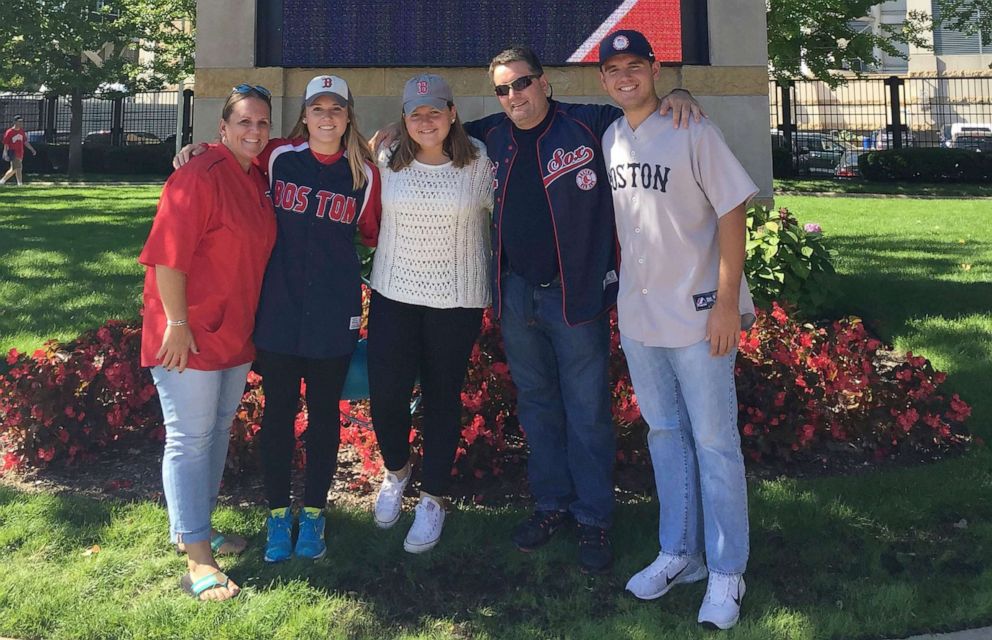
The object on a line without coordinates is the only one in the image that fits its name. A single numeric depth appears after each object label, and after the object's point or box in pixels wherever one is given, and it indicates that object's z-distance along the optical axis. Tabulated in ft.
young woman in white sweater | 10.32
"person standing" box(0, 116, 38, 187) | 66.03
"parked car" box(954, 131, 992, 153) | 81.80
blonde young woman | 10.08
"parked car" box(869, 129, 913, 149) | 81.05
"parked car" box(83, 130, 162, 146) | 93.47
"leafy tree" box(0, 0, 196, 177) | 83.51
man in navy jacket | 9.93
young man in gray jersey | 8.73
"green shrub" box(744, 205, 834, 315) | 19.06
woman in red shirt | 9.36
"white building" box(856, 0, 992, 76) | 144.87
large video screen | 18.15
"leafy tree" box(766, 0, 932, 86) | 56.70
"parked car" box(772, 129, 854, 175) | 73.46
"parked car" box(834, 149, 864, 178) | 72.54
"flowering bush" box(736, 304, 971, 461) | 13.94
